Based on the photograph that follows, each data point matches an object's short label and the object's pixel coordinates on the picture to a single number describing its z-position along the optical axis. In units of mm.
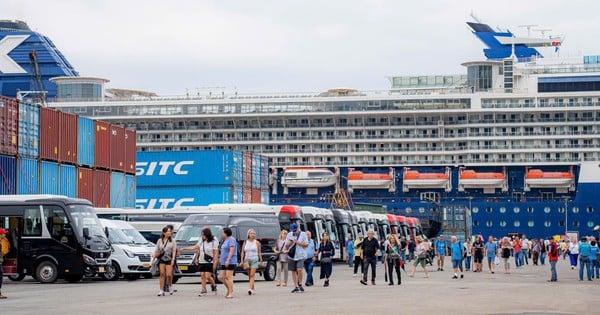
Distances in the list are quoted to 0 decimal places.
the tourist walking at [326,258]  27589
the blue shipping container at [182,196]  65312
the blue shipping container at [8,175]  40781
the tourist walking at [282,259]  26675
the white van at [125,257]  31672
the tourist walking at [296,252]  24500
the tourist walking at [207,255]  22625
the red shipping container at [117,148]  52781
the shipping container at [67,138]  46562
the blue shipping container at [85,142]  48656
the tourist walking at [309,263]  26570
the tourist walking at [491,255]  38425
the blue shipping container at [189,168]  65500
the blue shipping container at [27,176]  42312
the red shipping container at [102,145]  50719
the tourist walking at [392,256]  28359
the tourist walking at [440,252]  41000
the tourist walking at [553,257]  31250
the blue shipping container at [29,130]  42969
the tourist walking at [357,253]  33997
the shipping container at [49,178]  44412
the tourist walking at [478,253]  39156
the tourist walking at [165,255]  22484
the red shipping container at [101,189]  50125
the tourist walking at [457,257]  34312
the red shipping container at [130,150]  54844
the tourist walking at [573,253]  40031
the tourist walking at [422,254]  34156
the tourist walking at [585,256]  31453
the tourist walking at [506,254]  38875
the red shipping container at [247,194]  68812
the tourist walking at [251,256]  23203
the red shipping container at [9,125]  41250
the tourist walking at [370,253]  27859
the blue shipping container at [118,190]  52584
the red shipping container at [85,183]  48062
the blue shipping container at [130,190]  54856
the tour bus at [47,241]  29469
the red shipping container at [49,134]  44875
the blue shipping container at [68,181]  46125
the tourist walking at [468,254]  40156
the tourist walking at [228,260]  22062
